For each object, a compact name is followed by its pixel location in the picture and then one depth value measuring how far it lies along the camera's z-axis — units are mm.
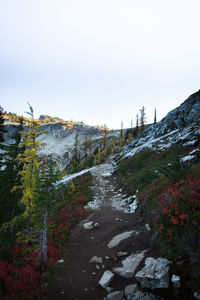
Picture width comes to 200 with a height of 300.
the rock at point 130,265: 4867
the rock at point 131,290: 4157
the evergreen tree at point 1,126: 12434
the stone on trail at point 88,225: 9678
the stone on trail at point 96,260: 6271
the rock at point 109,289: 4624
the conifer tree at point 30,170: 9391
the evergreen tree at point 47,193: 6703
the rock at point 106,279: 4895
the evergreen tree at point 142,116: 58362
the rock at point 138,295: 3907
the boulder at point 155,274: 3822
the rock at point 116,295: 4230
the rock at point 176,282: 3510
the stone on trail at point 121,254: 6002
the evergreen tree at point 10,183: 11352
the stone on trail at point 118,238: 7165
